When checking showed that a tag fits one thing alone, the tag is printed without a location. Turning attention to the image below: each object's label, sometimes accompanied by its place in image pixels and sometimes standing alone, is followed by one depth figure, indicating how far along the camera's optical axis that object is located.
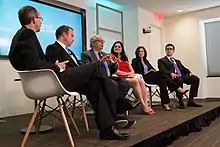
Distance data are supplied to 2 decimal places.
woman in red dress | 3.60
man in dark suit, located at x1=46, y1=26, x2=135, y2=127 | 2.55
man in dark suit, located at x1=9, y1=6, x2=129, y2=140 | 2.01
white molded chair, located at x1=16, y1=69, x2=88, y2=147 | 2.01
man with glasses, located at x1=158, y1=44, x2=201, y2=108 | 4.50
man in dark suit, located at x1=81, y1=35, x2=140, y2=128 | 2.95
